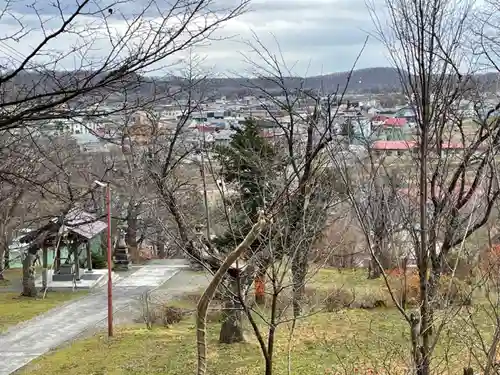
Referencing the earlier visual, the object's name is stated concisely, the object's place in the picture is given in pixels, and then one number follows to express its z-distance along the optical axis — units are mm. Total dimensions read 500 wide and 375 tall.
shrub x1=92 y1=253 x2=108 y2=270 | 23248
